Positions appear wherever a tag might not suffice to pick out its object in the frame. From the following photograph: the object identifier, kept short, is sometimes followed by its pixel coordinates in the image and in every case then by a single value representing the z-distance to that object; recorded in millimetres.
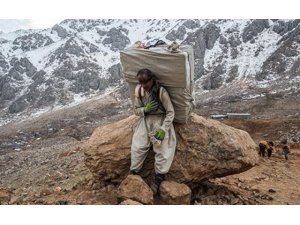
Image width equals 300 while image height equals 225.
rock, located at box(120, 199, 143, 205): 3146
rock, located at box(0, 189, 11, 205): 3815
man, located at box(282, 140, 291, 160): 6721
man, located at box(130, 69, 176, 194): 3390
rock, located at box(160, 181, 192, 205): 3342
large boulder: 3661
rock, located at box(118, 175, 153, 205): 3255
